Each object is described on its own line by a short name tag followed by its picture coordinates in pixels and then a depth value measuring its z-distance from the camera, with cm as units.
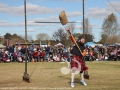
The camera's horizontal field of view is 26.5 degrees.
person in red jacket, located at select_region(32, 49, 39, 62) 2246
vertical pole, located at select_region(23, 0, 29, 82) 923
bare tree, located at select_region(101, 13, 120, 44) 5331
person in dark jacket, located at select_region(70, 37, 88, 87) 840
